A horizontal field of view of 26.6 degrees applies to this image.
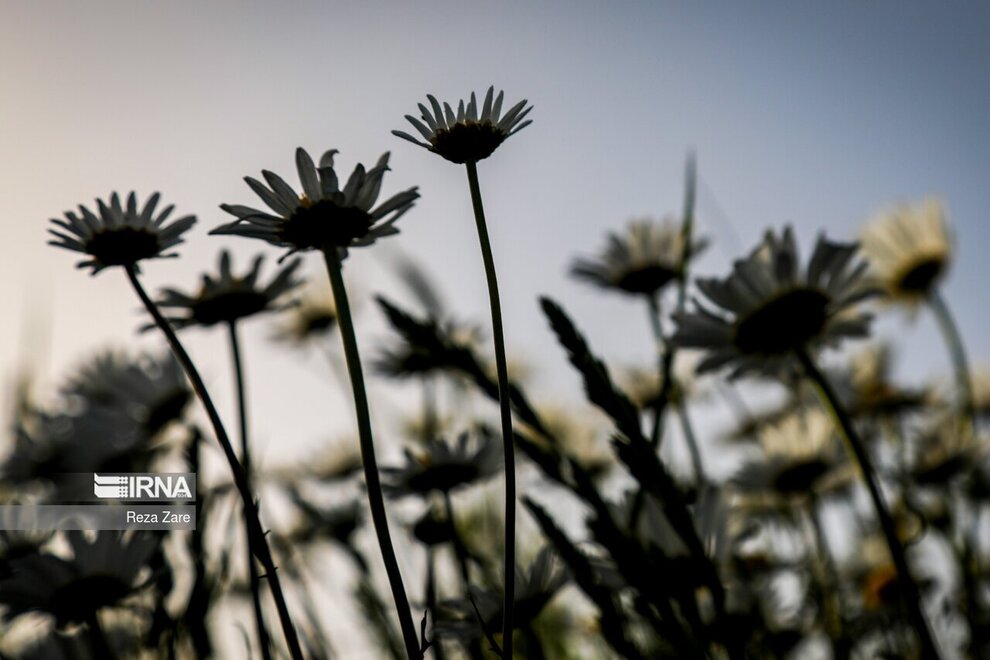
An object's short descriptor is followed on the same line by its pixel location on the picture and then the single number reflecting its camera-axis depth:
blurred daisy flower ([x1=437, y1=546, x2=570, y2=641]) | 0.65
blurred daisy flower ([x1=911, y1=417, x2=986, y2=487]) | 1.15
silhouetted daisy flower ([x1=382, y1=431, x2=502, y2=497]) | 0.76
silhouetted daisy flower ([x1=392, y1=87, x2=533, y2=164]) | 0.57
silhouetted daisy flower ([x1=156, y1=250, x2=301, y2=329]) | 0.70
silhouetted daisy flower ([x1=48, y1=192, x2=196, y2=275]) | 0.60
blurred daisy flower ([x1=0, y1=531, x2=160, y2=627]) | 0.68
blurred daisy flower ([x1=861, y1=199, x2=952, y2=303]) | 1.72
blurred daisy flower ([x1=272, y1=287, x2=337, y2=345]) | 1.88
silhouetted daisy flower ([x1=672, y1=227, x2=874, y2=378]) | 0.75
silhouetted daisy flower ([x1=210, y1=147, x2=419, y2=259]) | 0.59
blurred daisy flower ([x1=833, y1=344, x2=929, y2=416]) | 1.24
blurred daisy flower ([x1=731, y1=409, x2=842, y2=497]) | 1.00
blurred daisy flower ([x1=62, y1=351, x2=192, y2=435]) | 1.00
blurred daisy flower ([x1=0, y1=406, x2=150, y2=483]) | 0.87
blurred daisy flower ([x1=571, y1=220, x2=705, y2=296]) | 1.08
